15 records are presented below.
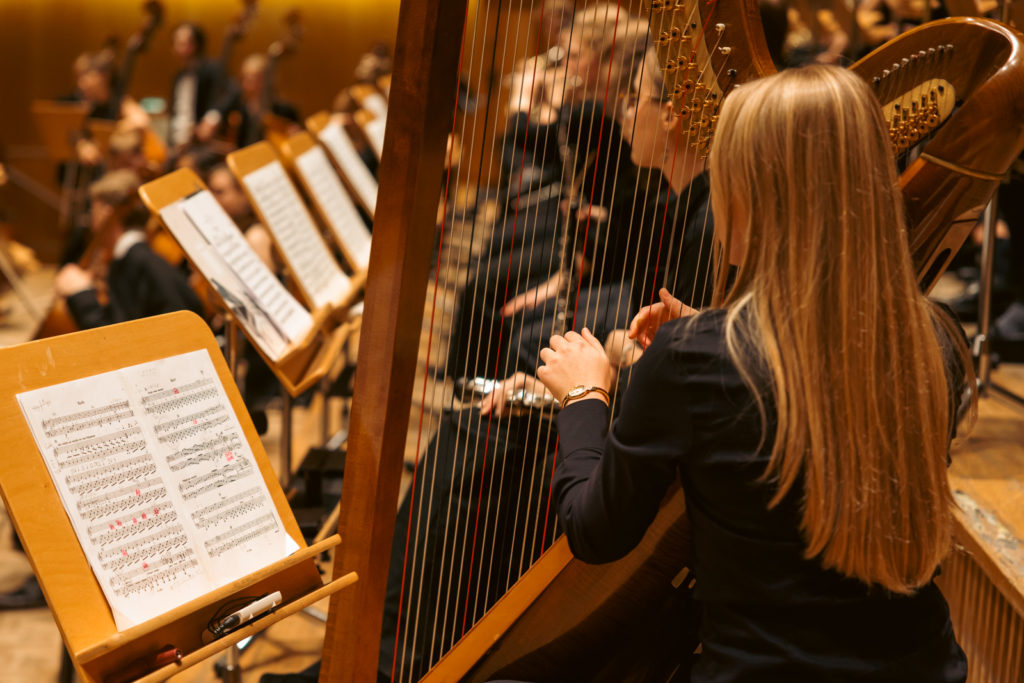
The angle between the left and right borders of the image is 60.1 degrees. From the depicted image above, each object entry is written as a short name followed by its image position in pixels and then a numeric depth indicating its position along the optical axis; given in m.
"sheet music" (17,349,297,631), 1.04
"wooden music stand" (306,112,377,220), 3.44
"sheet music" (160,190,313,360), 1.93
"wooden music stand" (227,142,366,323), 2.35
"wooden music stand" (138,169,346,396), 1.91
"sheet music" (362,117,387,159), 4.52
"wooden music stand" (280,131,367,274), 2.89
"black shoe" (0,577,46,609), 2.40
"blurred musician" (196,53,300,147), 5.86
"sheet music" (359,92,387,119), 5.16
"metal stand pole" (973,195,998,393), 2.39
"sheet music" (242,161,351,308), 2.41
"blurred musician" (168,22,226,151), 6.70
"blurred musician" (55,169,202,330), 2.75
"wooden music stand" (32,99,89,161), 6.29
